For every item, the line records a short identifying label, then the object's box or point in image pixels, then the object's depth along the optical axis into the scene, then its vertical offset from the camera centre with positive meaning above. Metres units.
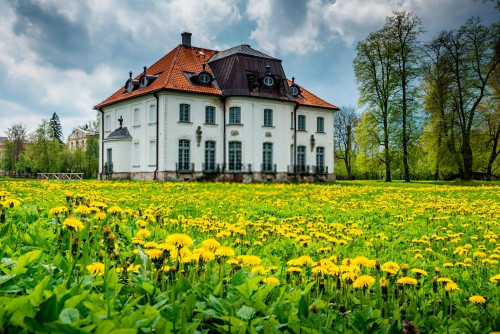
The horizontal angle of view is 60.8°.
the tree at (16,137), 66.56 +6.81
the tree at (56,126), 88.40 +11.11
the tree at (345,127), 56.47 +6.69
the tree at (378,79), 38.38 +8.98
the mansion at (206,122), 30.09 +4.17
